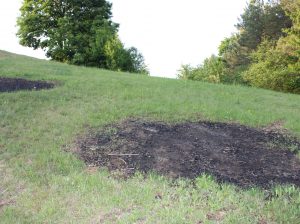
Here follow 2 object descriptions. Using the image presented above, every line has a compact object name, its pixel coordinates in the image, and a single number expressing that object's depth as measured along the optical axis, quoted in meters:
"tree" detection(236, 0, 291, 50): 25.22
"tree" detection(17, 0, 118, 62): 25.58
